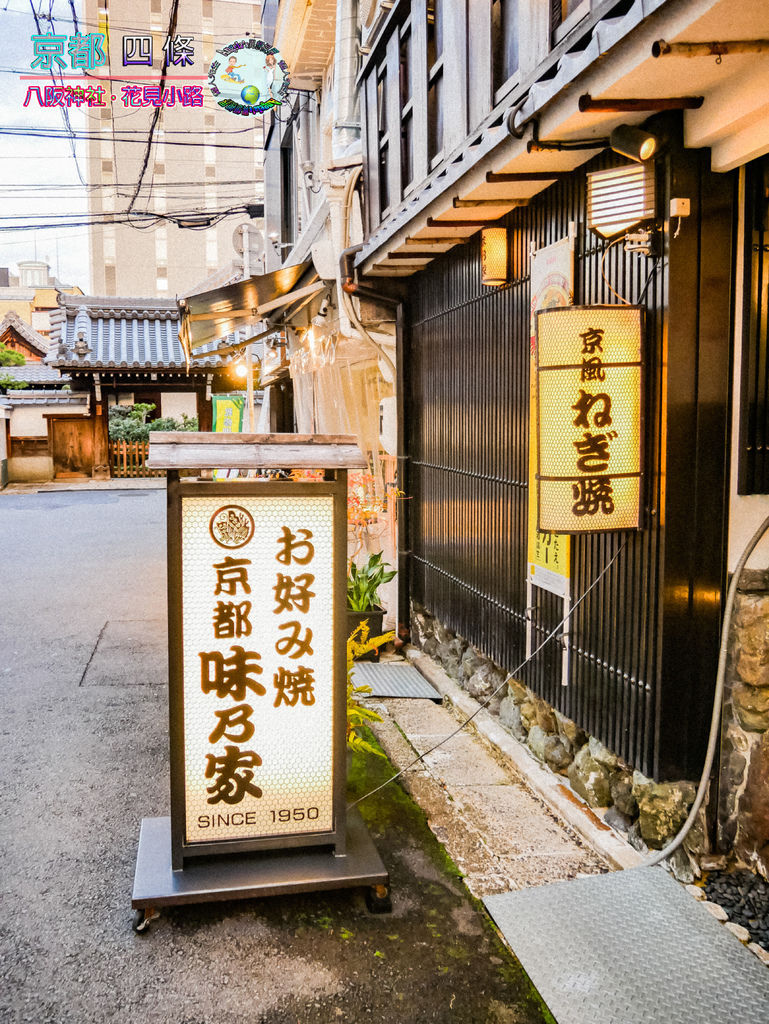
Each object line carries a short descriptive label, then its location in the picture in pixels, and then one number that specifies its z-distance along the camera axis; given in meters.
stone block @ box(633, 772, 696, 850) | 5.00
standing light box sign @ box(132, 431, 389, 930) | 4.59
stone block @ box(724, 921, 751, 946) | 4.48
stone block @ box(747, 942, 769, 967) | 4.32
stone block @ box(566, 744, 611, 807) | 5.80
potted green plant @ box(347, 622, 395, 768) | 6.24
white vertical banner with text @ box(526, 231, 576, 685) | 5.89
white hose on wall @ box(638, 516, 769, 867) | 4.75
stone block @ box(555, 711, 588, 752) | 6.22
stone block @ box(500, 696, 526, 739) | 7.29
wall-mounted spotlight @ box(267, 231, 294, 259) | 20.94
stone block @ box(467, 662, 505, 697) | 7.96
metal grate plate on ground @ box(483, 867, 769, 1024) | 3.97
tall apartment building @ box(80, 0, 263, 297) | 78.44
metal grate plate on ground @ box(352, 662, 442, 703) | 8.92
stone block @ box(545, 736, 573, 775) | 6.40
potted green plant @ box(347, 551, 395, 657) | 10.48
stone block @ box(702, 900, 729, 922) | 4.66
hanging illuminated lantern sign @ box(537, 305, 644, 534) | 4.82
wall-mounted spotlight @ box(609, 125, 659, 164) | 4.52
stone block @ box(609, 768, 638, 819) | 5.46
